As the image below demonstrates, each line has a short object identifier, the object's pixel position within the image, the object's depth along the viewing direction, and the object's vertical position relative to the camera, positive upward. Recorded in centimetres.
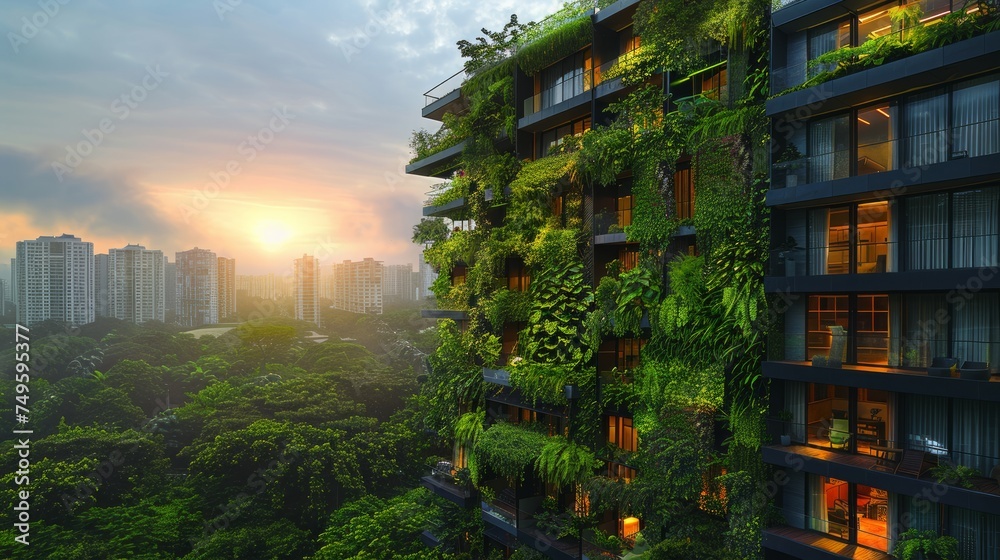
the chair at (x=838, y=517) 1423 -579
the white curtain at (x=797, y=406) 1537 -323
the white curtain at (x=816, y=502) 1473 -553
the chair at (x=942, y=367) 1262 -180
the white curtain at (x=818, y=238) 1537 +122
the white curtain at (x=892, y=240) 1401 +108
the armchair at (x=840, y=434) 1450 -370
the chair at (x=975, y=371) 1213 -179
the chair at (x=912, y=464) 1284 -400
